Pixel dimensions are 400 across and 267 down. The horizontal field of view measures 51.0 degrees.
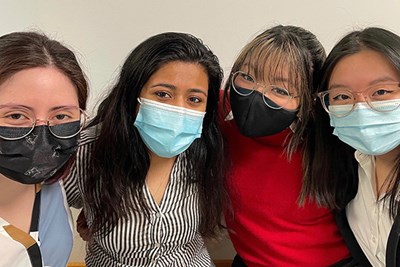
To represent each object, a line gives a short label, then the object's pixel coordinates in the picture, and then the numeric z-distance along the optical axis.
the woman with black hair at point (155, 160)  1.19
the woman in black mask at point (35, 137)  0.95
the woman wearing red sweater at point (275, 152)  1.26
